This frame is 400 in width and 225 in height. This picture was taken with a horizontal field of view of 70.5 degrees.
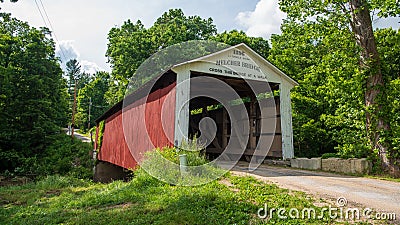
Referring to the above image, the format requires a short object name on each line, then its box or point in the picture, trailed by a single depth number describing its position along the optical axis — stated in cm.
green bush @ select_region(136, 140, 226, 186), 593
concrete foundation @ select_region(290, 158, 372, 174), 690
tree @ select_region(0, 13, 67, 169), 1700
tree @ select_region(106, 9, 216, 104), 2125
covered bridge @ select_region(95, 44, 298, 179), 815
